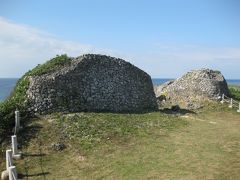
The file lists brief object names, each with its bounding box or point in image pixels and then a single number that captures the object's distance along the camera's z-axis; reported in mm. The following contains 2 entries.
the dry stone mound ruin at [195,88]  25563
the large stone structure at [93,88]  16371
